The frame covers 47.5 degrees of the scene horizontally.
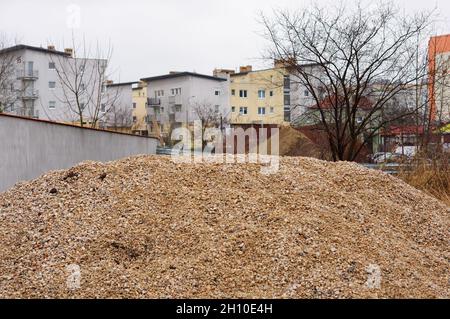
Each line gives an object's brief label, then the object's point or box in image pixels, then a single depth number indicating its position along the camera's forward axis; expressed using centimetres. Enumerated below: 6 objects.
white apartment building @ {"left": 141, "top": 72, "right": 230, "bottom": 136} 4266
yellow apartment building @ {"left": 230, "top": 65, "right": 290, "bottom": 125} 4461
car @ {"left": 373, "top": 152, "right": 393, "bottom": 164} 1517
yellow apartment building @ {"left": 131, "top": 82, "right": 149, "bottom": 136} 5078
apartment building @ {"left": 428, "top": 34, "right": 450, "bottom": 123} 1345
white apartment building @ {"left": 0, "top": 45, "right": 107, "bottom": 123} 3691
